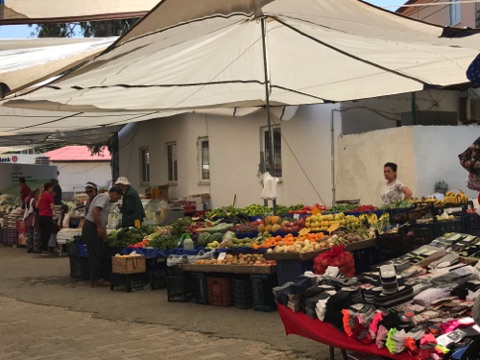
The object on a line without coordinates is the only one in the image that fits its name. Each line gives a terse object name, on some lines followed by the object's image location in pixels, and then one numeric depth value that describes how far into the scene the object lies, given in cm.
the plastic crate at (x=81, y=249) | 1242
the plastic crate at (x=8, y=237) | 2108
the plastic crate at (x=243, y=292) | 902
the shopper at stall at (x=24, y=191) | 2210
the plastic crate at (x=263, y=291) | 874
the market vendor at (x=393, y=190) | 1051
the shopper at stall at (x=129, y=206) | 1270
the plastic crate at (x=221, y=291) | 936
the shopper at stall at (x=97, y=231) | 1153
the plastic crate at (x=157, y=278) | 1120
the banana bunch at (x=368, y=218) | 955
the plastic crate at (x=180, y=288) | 990
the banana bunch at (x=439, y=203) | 992
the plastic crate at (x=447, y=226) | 743
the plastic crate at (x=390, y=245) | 755
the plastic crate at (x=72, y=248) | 1266
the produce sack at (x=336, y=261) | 726
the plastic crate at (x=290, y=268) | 820
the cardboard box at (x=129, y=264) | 1102
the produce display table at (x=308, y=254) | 811
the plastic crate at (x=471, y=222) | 804
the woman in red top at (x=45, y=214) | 1753
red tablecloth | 502
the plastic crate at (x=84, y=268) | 1258
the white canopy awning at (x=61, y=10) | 1304
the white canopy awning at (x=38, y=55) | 1084
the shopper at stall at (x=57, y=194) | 1984
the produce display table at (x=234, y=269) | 866
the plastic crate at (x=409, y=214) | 805
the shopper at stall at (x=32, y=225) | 1850
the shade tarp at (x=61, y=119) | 1458
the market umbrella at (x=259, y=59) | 774
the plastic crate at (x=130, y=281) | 1110
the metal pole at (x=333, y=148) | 1481
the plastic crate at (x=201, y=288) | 962
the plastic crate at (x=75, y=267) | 1280
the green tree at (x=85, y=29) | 3016
